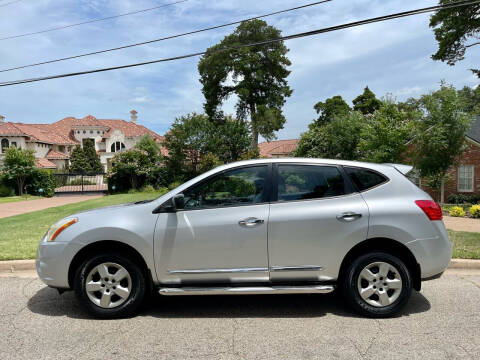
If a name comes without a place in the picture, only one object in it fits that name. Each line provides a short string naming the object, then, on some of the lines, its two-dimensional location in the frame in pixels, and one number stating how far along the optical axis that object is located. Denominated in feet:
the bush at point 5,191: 79.41
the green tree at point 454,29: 61.19
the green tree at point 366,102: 159.12
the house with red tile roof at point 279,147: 186.98
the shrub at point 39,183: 82.43
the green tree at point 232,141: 93.15
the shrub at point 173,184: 86.22
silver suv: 12.25
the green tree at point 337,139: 91.40
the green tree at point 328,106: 154.71
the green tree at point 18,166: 79.46
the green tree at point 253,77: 127.34
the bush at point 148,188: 85.41
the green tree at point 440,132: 54.65
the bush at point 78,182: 102.30
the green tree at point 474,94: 141.39
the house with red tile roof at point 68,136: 146.51
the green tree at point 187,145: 87.81
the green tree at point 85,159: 160.76
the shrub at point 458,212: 39.99
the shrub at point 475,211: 38.32
